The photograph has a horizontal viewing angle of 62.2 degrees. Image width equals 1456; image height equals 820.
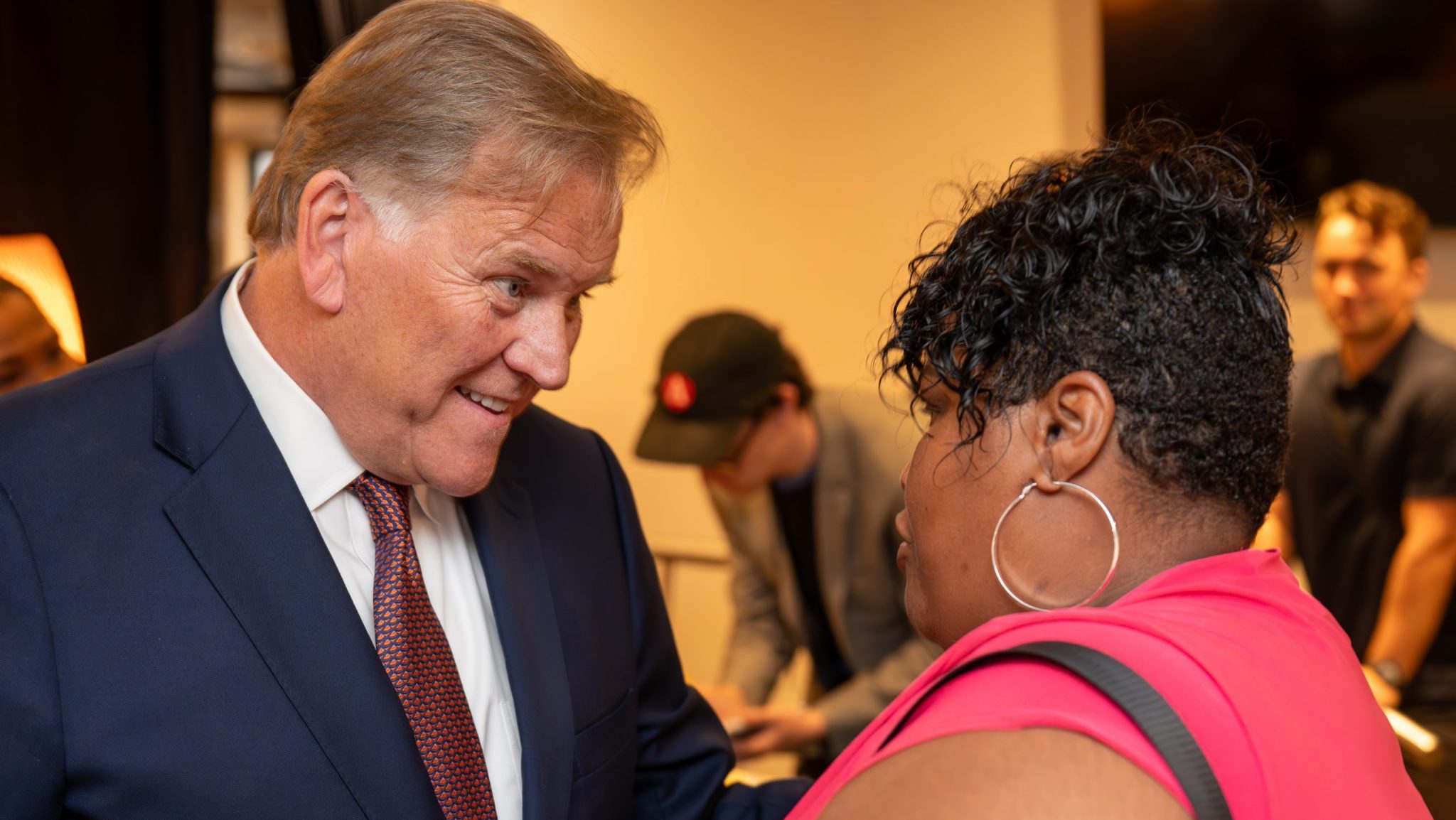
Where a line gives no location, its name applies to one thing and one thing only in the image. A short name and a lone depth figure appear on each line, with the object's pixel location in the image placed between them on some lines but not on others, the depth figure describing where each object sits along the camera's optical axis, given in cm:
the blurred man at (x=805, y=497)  265
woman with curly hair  74
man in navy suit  103
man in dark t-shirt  325
